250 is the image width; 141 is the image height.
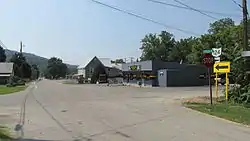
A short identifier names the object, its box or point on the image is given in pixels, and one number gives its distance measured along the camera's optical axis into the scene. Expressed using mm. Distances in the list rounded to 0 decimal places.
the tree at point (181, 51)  119950
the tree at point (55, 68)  194250
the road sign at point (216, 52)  22797
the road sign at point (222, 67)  23672
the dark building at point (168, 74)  62312
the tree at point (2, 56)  150125
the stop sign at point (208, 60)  22203
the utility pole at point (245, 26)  24922
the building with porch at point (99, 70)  94062
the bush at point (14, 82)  75875
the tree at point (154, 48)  122688
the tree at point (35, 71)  179675
